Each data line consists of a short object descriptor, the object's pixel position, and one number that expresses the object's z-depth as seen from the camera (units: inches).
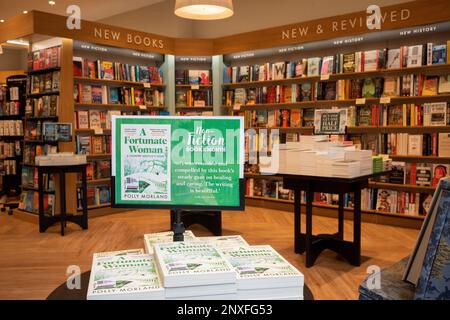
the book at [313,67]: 244.1
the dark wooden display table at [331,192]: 146.3
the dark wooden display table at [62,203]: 199.5
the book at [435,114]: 202.4
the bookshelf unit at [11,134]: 298.8
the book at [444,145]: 201.8
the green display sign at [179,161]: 63.0
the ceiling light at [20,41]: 233.6
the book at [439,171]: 201.9
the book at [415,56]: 206.8
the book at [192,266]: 47.2
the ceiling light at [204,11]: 171.5
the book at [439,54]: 201.2
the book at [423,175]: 206.7
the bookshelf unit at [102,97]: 238.5
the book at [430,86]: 206.2
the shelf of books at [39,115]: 223.9
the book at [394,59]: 214.8
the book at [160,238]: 67.3
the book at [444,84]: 201.8
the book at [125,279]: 46.8
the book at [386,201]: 216.2
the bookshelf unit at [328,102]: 210.2
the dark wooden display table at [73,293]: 51.7
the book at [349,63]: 230.4
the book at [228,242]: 62.0
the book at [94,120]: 243.1
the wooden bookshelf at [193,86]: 285.8
